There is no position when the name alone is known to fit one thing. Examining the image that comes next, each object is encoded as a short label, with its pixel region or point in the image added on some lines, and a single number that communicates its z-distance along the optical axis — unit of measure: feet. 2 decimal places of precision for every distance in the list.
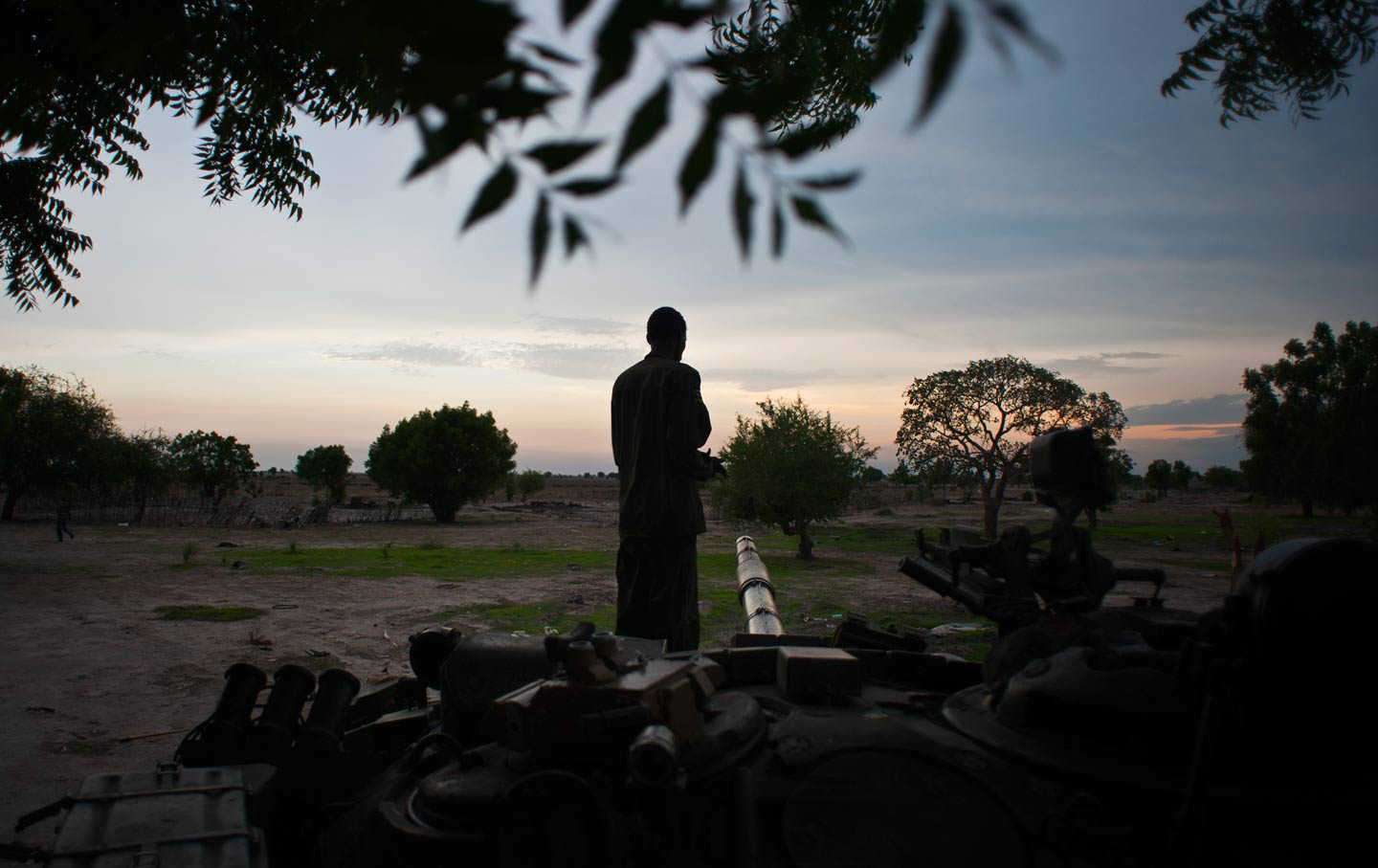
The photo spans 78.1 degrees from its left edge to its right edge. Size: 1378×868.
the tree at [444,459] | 146.30
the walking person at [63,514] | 95.14
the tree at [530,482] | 279.28
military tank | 6.66
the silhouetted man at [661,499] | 15.48
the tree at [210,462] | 184.62
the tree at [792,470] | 80.28
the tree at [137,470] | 136.26
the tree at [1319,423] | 102.47
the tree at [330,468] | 234.79
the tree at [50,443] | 125.29
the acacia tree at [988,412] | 103.76
